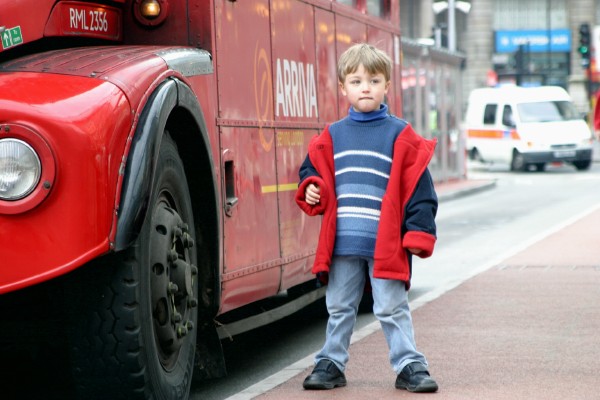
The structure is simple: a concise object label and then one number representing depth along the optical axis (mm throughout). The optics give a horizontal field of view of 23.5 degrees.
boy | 5828
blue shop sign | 75562
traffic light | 43878
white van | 34594
